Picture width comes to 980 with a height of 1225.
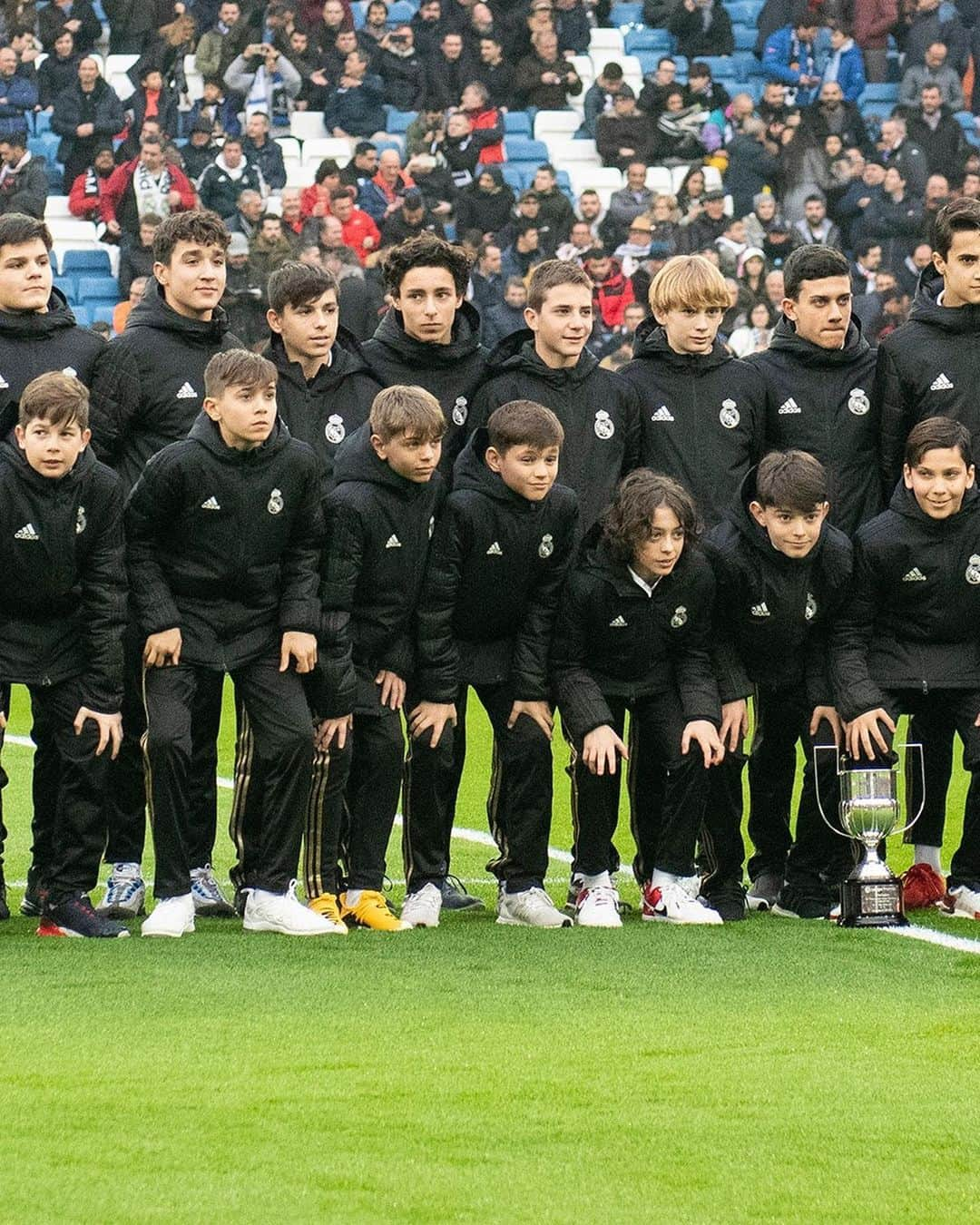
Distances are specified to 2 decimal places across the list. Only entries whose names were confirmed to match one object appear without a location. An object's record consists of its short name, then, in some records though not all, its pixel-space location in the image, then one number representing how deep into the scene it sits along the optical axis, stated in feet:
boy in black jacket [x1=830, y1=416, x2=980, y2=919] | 45.93
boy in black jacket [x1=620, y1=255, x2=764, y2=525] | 49.03
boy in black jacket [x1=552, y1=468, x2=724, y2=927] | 44.96
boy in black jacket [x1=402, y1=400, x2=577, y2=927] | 44.86
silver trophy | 44.16
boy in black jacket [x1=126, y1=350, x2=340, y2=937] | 42.68
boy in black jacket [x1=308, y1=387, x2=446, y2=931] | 43.98
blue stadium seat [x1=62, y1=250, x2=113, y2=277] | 133.69
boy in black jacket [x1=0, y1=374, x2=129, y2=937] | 42.29
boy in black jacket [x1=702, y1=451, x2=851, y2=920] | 45.34
